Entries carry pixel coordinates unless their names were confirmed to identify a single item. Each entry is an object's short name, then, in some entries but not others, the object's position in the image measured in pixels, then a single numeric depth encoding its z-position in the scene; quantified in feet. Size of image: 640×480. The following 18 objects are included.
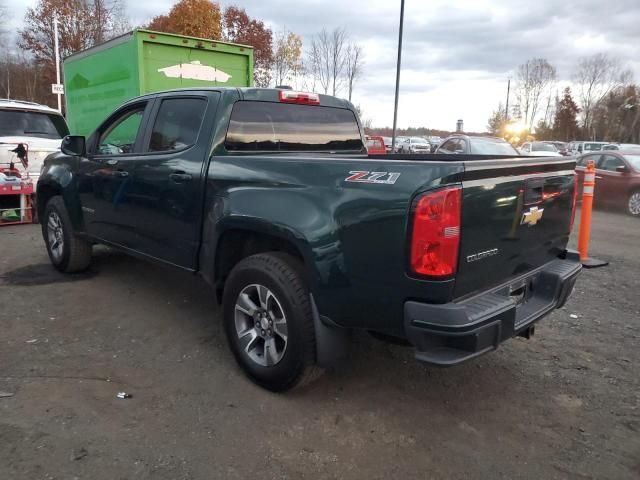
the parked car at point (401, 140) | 122.76
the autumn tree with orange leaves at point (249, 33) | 106.01
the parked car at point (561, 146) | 117.43
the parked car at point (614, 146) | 82.40
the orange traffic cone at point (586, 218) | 20.95
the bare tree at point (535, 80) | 200.75
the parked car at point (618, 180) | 38.93
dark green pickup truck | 8.07
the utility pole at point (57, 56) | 72.93
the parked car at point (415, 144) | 110.53
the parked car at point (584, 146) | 116.91
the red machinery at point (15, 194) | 26.43
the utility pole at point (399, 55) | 48.21
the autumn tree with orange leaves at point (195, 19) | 95.25
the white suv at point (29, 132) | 27.86
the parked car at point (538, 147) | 83.10
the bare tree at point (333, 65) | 95.55
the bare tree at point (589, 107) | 208.23
